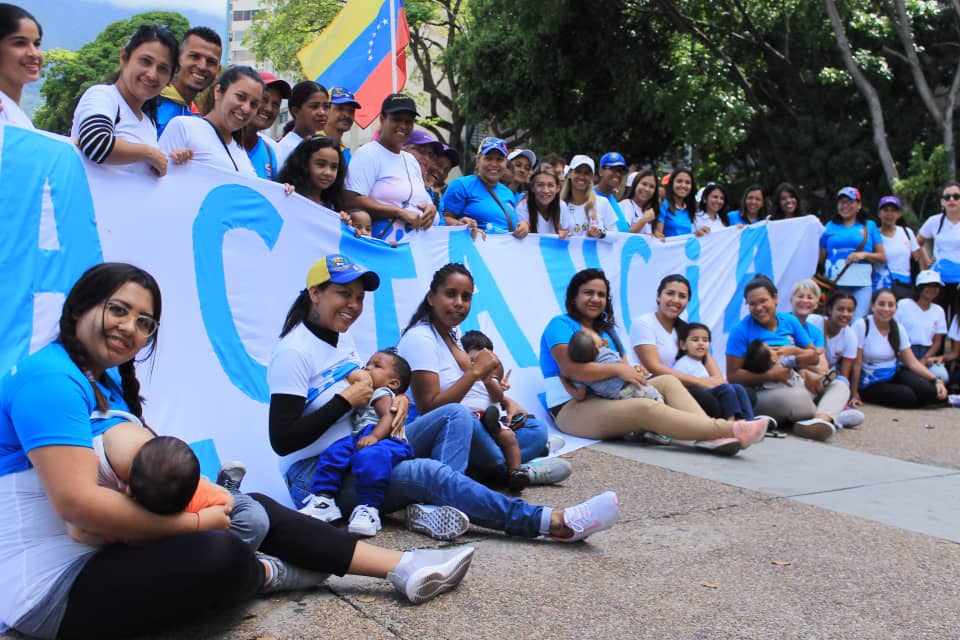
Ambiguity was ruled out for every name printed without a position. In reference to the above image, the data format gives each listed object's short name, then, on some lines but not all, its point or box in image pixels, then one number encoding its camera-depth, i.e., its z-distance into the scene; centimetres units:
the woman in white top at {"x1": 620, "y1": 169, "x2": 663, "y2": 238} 861
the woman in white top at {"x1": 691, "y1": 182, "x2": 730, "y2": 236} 943
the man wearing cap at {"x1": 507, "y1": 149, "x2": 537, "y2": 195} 852
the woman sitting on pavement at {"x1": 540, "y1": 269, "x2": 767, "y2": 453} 597
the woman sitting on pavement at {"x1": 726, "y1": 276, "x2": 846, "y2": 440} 725
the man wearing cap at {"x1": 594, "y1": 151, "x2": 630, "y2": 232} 835
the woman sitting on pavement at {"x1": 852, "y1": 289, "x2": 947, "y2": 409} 885
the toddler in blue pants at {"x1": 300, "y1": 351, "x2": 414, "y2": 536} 385
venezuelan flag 897
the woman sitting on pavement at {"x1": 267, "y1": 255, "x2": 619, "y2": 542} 380
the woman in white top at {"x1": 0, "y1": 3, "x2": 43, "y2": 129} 411
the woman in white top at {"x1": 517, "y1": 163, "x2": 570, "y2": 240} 755
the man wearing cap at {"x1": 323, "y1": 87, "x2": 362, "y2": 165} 630
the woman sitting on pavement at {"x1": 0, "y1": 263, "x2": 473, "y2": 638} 243
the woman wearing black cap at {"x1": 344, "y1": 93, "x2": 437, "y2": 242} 605
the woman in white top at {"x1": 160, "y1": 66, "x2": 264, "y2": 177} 480
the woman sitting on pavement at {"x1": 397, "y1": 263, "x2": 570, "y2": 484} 470
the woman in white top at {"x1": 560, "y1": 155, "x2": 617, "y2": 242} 781
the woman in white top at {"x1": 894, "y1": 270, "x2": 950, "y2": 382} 946
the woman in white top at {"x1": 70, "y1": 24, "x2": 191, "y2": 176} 418
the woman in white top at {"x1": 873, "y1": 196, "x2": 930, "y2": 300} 977
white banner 397
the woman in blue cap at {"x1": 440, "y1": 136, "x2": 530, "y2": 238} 707
